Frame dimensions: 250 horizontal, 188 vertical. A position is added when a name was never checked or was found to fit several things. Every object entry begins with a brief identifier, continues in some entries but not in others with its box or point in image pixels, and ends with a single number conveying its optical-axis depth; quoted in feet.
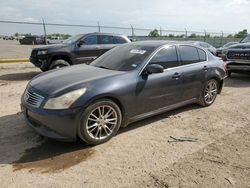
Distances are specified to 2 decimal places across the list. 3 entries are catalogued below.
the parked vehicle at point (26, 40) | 91.58
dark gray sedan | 8.95
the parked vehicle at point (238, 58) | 21.93
